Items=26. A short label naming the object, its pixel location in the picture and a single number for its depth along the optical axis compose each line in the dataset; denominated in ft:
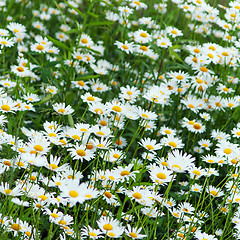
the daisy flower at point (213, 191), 15.63
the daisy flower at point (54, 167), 11.46
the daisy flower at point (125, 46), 21.70
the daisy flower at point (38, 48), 21.78
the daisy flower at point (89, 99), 16.68
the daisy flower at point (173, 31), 22.93
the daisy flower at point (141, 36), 22.22
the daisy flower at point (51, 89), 18.35
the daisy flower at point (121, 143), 18.83
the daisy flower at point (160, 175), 12.50
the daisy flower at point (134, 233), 11.58
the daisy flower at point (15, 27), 23.43
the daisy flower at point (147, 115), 15.48
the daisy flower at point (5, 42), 18.99
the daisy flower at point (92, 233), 11.32
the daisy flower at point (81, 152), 13.09
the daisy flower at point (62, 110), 15.48
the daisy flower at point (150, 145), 14.75
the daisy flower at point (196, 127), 18.78
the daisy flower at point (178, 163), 11.30
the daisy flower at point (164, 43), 21.15
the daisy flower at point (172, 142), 15.90
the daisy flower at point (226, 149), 15.93
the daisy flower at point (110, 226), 11.22
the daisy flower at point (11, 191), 11.17
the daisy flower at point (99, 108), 15.40
